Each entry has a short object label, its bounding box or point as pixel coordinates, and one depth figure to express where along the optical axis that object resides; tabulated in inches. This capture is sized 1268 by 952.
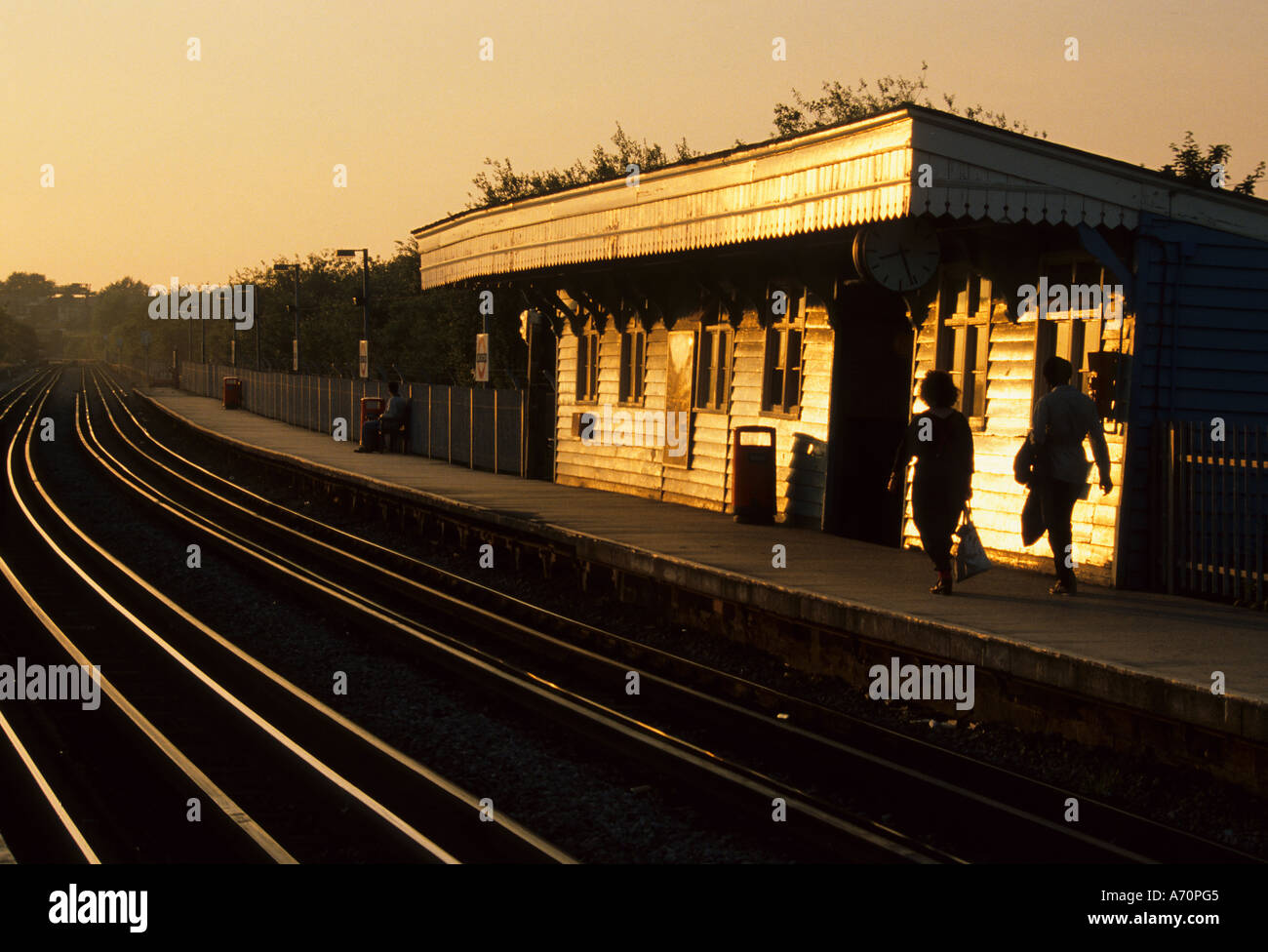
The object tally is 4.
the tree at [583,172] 2375.7
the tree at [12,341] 6020.7
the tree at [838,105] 2063.2
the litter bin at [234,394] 2348.7
